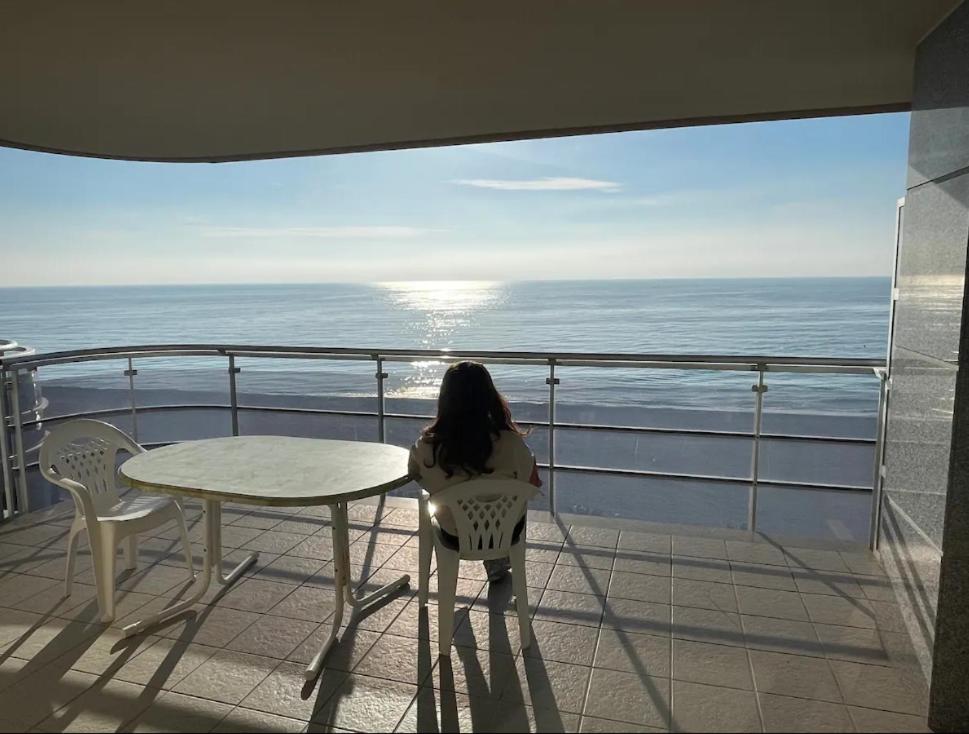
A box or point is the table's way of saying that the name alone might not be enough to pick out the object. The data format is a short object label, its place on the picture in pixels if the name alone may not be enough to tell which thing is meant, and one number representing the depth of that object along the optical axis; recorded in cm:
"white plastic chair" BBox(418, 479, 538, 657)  243
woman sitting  250
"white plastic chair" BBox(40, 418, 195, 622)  278
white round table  253
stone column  204
